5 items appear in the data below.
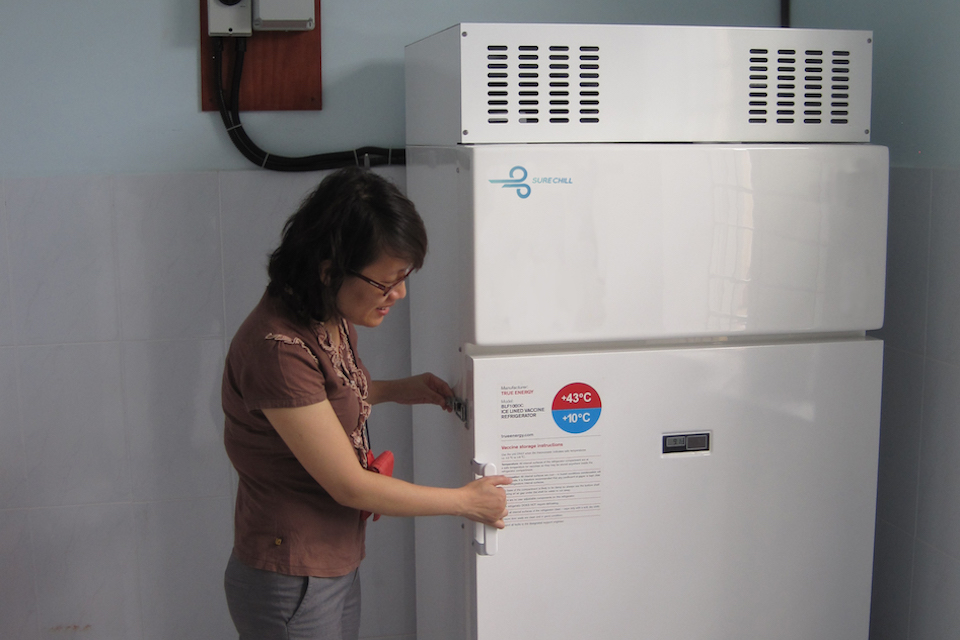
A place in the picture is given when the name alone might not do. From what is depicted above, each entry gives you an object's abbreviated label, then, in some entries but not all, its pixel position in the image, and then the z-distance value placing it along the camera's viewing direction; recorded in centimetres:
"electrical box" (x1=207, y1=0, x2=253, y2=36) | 166
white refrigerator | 122
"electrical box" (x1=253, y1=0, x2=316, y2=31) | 165
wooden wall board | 172
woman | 111
